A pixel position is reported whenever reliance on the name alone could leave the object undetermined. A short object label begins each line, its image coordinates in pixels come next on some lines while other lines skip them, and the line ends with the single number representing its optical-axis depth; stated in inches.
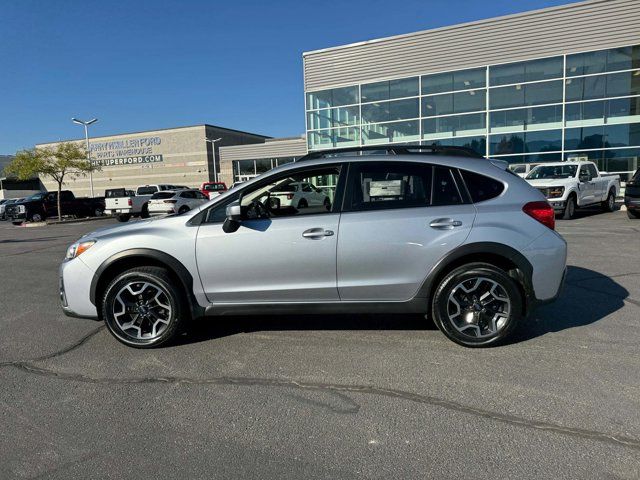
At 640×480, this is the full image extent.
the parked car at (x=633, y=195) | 518.9
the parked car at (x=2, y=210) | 1229.4
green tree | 1022.4
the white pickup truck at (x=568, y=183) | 547.2
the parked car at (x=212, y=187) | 1238.4
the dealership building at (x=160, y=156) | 2224.4
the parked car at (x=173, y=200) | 826.8
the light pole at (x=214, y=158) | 2111.2
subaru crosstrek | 155.5
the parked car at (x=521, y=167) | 842.2
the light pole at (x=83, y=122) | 1452.9
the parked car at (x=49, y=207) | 975.6
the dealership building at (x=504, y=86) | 836.6
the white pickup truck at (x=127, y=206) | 860.6
